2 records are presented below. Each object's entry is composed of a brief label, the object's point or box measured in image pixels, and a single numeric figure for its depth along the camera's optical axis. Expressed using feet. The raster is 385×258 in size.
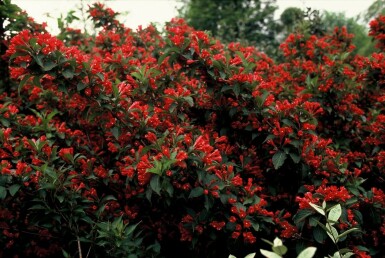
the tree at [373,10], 28.94
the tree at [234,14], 81.76
